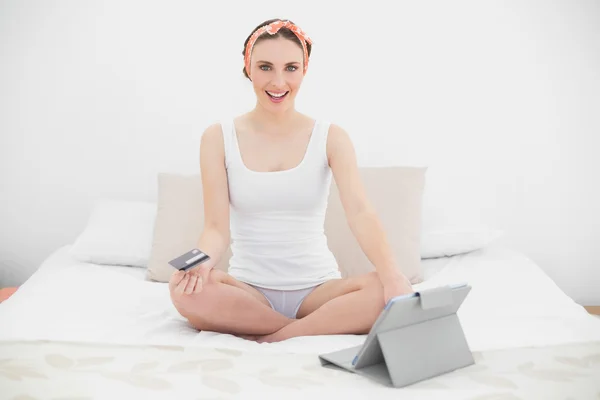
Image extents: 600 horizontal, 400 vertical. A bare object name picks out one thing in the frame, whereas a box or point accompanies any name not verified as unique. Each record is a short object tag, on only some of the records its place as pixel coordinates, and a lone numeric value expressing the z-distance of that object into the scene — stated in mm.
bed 1191
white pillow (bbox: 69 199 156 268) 2338
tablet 1270
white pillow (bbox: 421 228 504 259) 2410
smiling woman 1709
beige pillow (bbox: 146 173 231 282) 2256
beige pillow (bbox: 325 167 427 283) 2264
